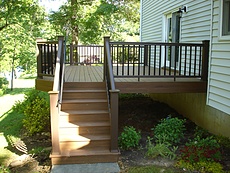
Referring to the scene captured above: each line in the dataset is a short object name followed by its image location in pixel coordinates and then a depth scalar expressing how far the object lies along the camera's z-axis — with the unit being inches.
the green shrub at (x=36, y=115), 261.9
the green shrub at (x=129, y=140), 189.8
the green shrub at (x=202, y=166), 156.9
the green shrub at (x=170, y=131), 200.5
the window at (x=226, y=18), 196.1
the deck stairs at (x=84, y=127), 173.8
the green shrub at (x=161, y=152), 176.8
